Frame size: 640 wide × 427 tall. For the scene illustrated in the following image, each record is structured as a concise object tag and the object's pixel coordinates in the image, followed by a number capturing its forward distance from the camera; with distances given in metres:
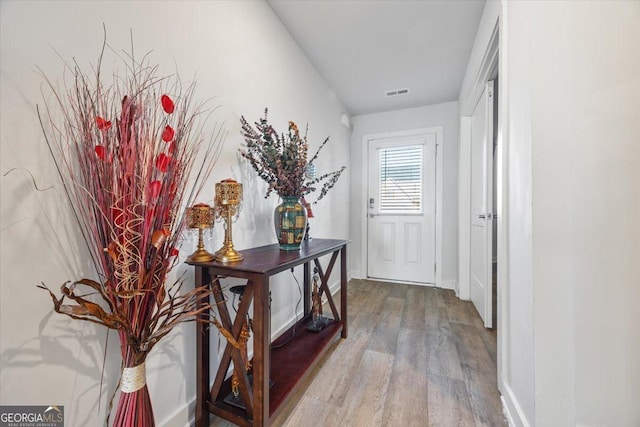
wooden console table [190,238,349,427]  1.04
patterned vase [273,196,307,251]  1.55
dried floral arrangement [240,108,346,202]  1.48
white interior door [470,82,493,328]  2.19
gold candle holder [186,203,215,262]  1.08
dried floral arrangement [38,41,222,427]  0.74
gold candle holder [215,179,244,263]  1.16
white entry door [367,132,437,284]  3.42
